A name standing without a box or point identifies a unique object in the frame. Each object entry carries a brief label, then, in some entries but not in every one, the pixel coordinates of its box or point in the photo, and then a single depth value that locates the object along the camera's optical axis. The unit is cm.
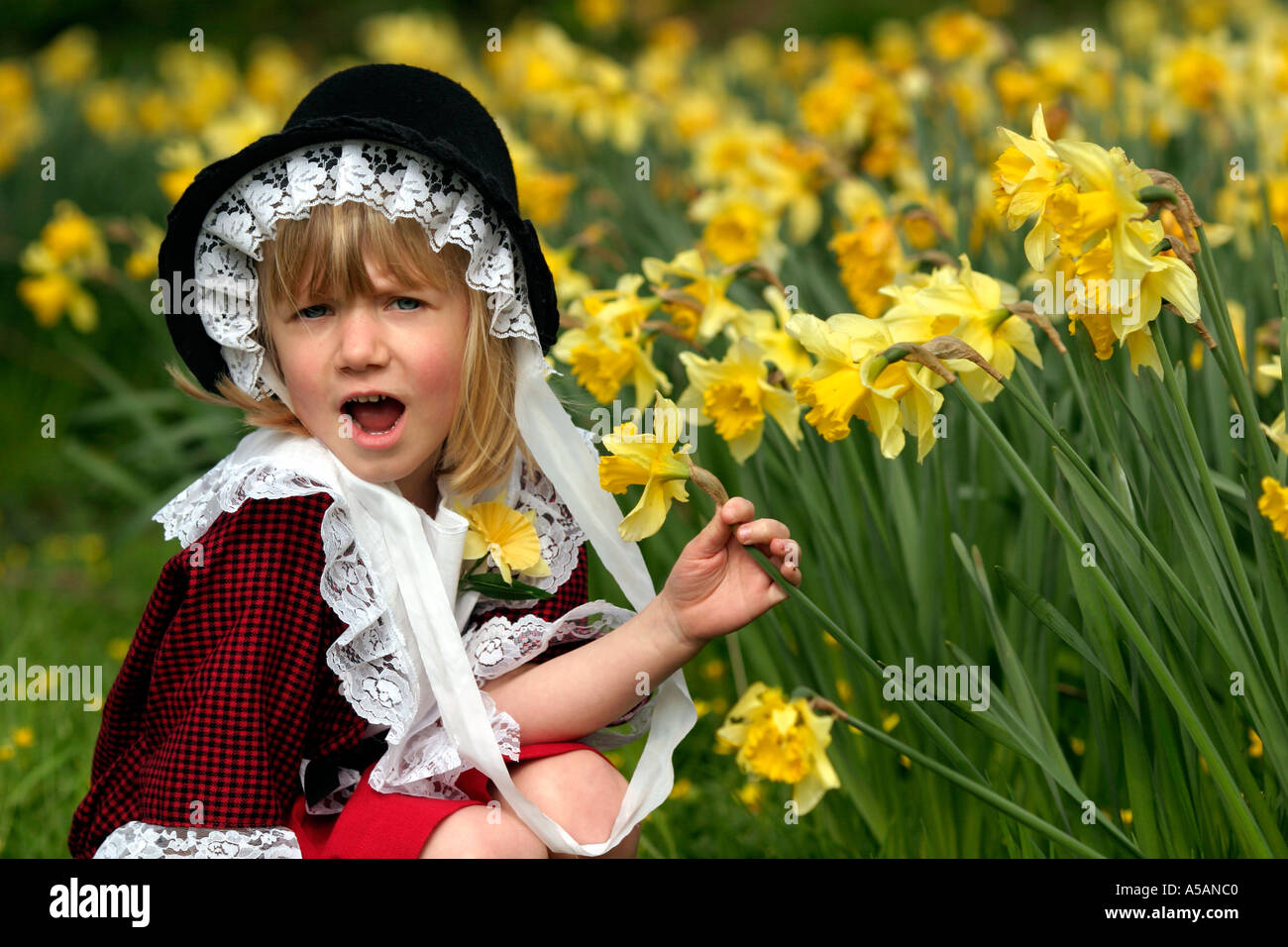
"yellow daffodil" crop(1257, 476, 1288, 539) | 134
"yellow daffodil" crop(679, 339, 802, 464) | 174
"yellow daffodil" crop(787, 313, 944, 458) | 142
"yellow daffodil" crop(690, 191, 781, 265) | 268
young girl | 155
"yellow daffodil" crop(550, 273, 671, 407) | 193
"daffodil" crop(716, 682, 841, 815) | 162
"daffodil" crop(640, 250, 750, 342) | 206
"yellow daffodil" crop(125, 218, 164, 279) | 337
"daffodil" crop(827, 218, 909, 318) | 226
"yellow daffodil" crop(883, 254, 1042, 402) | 151
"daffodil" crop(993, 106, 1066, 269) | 138
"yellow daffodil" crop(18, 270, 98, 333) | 341
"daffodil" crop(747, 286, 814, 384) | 197
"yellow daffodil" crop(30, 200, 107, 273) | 339
